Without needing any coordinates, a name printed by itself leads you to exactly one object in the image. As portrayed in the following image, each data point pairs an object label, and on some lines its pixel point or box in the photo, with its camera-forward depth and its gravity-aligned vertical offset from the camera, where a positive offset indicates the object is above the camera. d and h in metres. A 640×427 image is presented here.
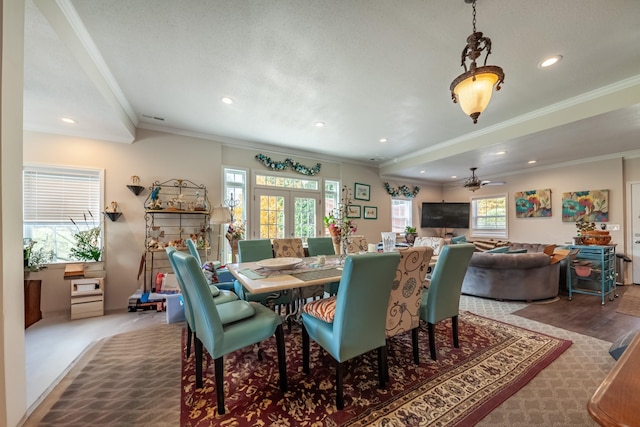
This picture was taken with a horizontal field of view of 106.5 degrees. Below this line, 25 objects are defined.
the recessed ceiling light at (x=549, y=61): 2.11 +1.37
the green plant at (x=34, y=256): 2.79 -0.51
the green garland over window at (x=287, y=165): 4.60 +1.00
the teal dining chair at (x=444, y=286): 2.02 -0.63
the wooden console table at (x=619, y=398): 0.47 -0.41
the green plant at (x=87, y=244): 3.26 -0.39
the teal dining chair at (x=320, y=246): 3.39 -0.46
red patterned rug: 1.46 -1.26
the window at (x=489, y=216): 6.30 -0.09
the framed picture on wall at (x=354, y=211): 5.69 +0.07
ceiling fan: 5.09 +0.64
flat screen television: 6.94 -0.05
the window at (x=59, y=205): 3.15 +0.16
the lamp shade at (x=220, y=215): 3.72 +0.00
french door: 4.66 +0.03
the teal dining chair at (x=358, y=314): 1.43 -0.65
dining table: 1.66 -0.50
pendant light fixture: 1.57 +0.90
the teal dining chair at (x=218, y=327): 1.45 -0.76
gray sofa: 3.54 -0.96
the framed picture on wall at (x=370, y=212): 5.99 +0.05
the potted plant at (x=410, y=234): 6.30 -0.55
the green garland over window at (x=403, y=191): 6.36 +0.63
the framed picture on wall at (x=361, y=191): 5.81 +0.56
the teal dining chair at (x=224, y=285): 2.85 -0.85
